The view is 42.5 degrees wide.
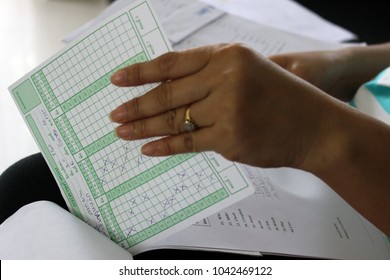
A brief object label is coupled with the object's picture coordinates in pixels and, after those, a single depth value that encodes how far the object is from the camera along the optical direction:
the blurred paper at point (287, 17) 0.93
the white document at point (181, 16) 0.87
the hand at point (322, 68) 0.68
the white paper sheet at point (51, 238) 0.44
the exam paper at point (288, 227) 0.49
